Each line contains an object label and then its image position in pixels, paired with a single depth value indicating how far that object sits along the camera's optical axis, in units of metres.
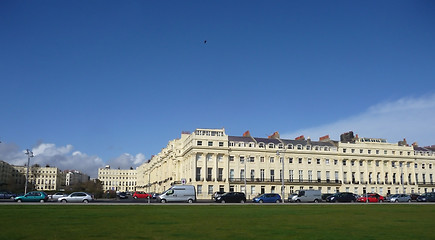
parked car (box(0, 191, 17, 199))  65.04
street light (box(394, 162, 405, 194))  99.75
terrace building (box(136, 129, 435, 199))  86.50
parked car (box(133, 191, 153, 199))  72.11
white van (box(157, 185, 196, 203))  49.41
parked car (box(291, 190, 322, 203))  55.22
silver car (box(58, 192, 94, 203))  44.72
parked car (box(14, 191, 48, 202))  44.19
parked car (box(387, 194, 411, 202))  59.71
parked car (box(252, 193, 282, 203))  51.50
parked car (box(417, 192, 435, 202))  57.75
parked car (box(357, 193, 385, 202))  61.51
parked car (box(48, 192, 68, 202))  54.96
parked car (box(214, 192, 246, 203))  48.94
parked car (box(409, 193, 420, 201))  64.16
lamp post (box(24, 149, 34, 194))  64.82
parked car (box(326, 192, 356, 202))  54.94
